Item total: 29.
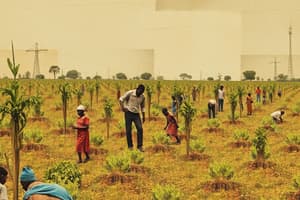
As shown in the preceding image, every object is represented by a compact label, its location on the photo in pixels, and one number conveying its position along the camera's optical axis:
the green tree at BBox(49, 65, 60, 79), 172.45
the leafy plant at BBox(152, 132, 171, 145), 16.23
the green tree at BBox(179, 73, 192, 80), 193.68
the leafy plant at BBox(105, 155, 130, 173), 12.20
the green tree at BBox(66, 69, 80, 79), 182.62
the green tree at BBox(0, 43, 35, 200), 8.56
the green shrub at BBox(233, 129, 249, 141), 17.17
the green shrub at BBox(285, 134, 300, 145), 16.22
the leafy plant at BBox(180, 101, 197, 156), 15.46
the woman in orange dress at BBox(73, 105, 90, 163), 13.12
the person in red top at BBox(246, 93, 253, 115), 27.50
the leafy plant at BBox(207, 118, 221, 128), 20.73
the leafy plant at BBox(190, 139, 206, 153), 15.17
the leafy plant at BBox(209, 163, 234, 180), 11.62
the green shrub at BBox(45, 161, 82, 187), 9.14
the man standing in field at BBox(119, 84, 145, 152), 14.32
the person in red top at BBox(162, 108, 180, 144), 16.83
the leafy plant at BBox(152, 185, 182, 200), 9.12
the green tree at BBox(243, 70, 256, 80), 178.27
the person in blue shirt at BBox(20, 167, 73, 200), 4.45
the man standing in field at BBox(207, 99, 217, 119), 24.25
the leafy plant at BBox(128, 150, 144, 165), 13.16
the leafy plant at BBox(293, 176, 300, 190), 10.63
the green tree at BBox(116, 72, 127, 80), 182.61
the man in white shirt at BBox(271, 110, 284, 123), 22.47
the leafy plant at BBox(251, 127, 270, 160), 13.08
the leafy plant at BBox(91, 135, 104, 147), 15.78
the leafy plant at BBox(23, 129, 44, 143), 16.08
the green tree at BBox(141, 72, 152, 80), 186.88
